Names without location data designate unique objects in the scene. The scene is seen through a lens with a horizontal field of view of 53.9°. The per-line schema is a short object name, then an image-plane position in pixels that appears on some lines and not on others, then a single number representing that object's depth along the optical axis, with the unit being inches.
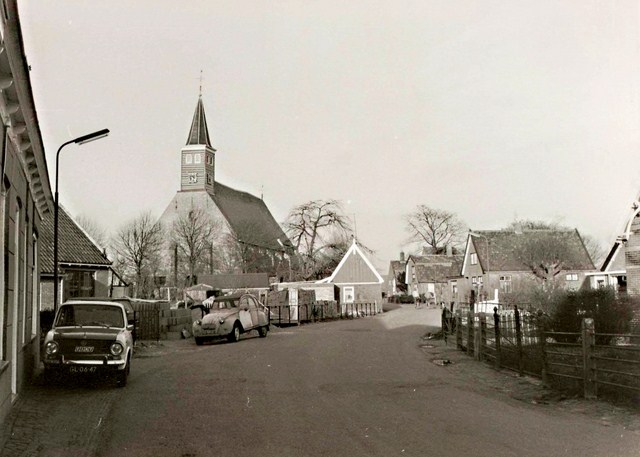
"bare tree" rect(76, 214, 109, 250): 2961.6
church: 3014.3
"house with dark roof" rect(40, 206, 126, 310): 1182.9
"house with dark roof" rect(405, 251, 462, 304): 3325.5
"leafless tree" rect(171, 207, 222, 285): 2947.8
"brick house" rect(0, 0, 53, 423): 330.0
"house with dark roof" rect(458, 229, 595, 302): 1713.8
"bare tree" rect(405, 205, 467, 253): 3511.3
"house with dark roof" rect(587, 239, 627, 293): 1331.2
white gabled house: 2546.8
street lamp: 754.8
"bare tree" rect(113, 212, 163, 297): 2504.9
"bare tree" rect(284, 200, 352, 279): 2640.3
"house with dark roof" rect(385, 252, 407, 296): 4178.2
